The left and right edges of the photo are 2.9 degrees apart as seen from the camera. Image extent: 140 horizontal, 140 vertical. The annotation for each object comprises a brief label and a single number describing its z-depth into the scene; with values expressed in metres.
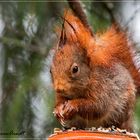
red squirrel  4.86
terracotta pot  4.81
